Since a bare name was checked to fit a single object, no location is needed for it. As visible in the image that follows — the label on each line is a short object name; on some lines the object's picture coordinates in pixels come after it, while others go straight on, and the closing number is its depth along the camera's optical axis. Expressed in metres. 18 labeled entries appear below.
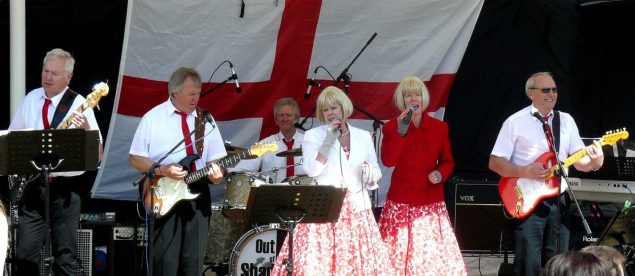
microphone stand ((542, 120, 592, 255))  12.59
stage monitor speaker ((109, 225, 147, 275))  15.51
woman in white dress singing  12.87
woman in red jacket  13.53
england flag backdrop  16.02
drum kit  14.90
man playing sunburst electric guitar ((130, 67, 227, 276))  12.47
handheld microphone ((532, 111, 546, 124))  12.79
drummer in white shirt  16.16
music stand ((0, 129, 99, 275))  11.77
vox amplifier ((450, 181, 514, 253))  16.87
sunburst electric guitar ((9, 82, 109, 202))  12.67
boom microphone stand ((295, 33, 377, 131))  16.37
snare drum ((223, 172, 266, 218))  14.85
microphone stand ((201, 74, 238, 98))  16.47
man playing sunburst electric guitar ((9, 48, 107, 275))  12.79
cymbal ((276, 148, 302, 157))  14.98
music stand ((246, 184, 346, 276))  11.91
